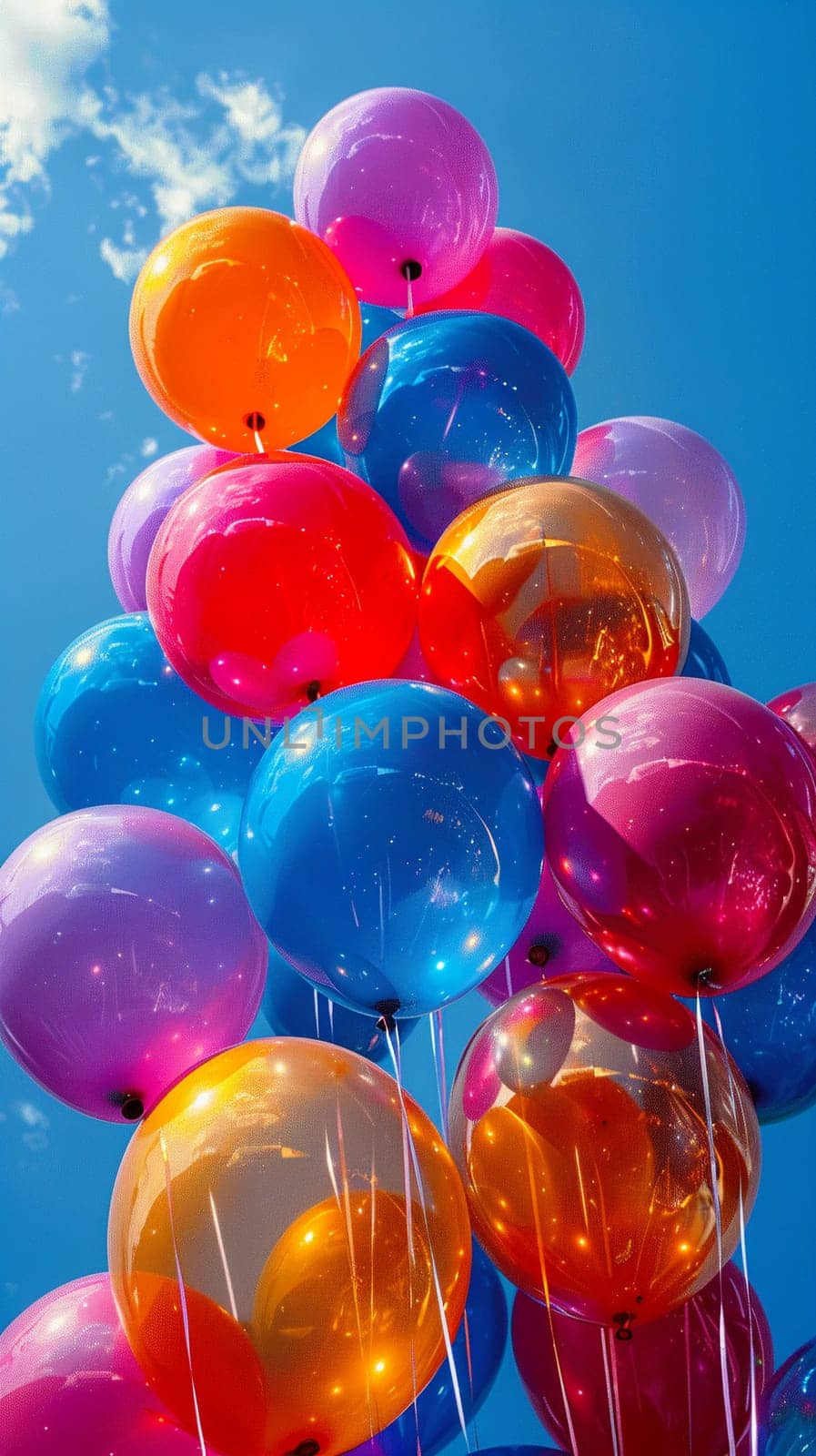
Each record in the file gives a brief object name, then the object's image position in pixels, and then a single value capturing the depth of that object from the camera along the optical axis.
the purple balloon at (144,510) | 2.30
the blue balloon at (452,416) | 1.98
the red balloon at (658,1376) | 1.61
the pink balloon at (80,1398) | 1.46
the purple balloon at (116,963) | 1.56
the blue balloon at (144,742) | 2.02
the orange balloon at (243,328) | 1.97
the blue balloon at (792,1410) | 1.42
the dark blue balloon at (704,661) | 2.03
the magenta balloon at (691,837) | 1.45
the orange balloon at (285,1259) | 1.30
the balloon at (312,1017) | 2.06
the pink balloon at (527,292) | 2.44
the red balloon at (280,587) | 1.72
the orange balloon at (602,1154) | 1.45
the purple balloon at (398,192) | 2.23
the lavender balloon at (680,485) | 2.29
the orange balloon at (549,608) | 1.67
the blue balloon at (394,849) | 1.44
